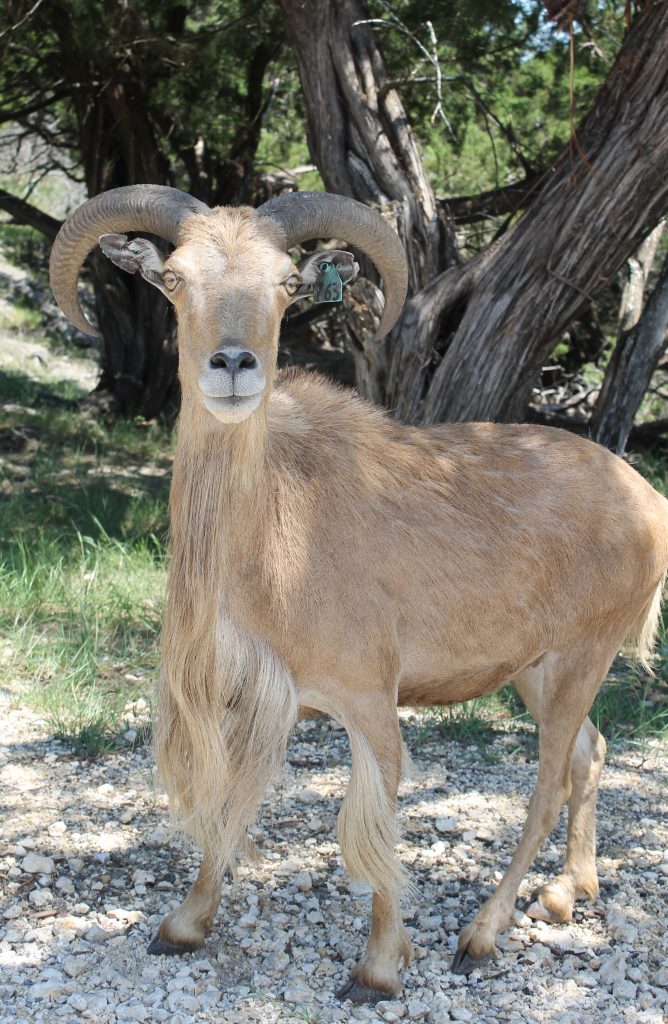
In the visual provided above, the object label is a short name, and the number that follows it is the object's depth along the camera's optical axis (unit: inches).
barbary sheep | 145.1
